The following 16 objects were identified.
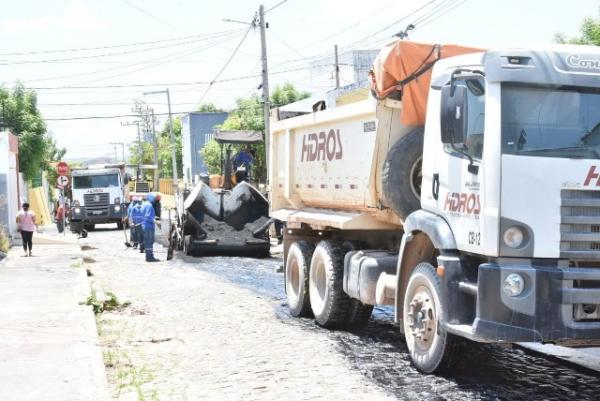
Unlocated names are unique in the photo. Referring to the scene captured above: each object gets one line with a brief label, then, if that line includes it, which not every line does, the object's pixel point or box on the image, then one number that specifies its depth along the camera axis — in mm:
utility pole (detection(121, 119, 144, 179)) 100125
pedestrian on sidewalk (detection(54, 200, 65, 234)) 32131
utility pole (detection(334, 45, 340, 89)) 35500
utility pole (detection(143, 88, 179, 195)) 52334
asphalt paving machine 19266
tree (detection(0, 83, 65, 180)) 40438
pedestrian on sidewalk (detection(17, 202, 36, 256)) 20734
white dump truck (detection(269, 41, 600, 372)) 5797
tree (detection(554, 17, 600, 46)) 24953
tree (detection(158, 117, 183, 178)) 100375
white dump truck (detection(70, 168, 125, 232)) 36156
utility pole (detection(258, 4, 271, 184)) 28161
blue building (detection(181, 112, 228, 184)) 84875
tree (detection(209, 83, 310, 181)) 53125
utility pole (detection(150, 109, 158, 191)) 65769
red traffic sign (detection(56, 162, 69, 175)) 29531
